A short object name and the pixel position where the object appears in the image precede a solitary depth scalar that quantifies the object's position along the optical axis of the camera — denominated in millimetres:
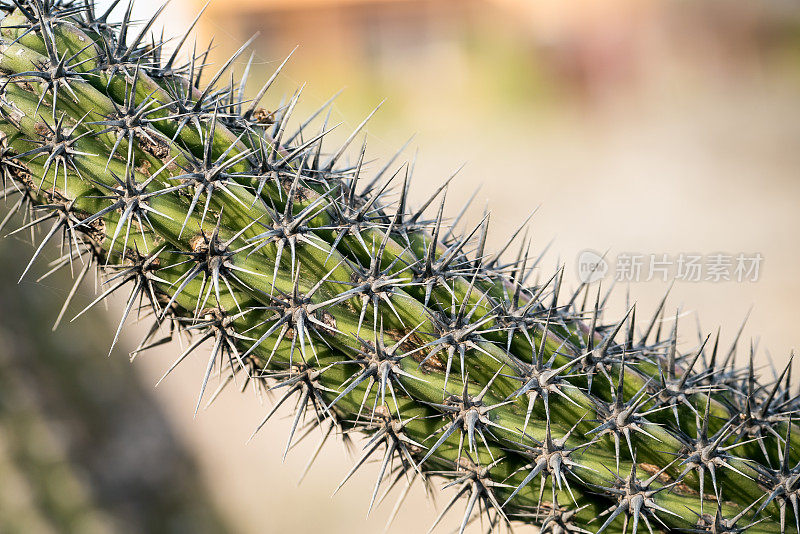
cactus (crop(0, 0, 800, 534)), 552
